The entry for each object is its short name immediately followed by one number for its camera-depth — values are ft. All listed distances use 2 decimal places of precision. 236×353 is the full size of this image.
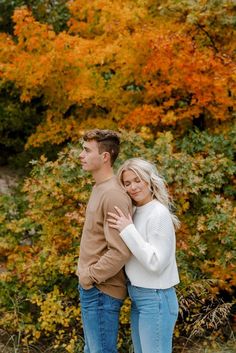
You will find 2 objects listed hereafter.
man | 9.15
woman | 8.78
